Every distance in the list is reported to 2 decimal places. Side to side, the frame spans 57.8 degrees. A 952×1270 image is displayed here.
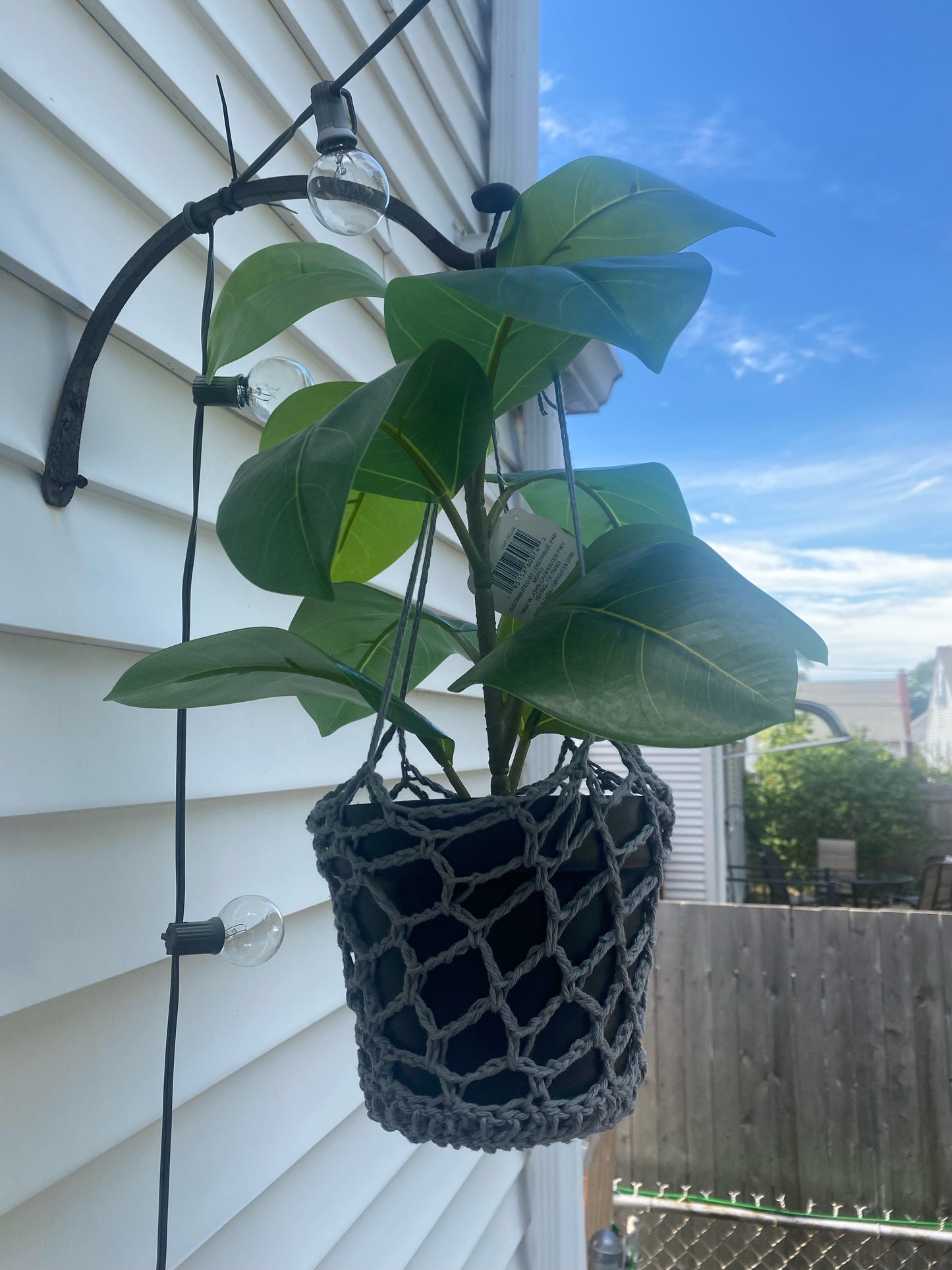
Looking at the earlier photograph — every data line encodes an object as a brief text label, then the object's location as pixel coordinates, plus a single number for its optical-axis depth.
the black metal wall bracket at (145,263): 0.55
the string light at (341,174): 0.51
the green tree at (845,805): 9.24
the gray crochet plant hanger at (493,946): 0.45
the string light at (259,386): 0.61
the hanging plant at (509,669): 0.37
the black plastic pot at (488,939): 0.45
